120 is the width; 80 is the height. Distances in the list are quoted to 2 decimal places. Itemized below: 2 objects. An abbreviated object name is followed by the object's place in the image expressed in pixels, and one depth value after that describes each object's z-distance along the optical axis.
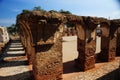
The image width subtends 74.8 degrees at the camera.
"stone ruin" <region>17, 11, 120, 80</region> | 3.37
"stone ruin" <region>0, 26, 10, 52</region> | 13.18
